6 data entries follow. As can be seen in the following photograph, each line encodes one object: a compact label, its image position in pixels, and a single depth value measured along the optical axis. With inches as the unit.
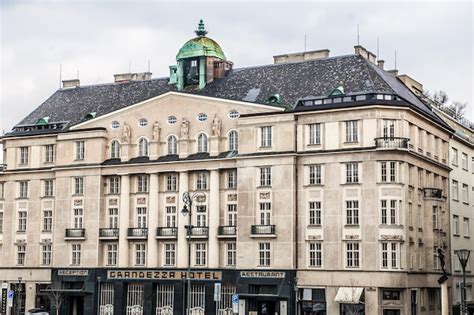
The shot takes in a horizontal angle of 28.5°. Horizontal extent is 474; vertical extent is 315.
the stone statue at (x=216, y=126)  3201.3
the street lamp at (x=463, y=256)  1926.1
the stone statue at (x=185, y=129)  3257.9
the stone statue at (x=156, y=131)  3316.9
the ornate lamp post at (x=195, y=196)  3076.8
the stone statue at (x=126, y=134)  3368.6
